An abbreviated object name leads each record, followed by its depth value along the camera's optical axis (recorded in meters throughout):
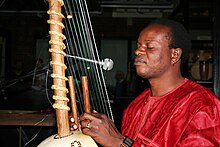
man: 1.19
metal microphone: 1.24
